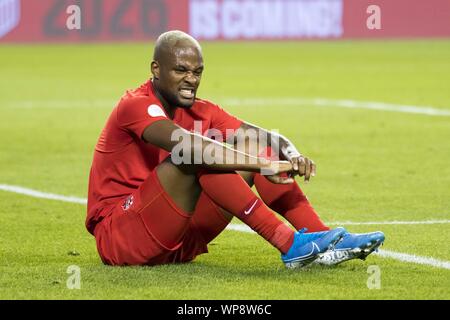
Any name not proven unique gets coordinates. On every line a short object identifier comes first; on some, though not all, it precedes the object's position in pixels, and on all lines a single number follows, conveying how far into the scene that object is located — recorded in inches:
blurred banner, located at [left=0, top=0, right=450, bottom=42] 2330.2
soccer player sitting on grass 493.0
